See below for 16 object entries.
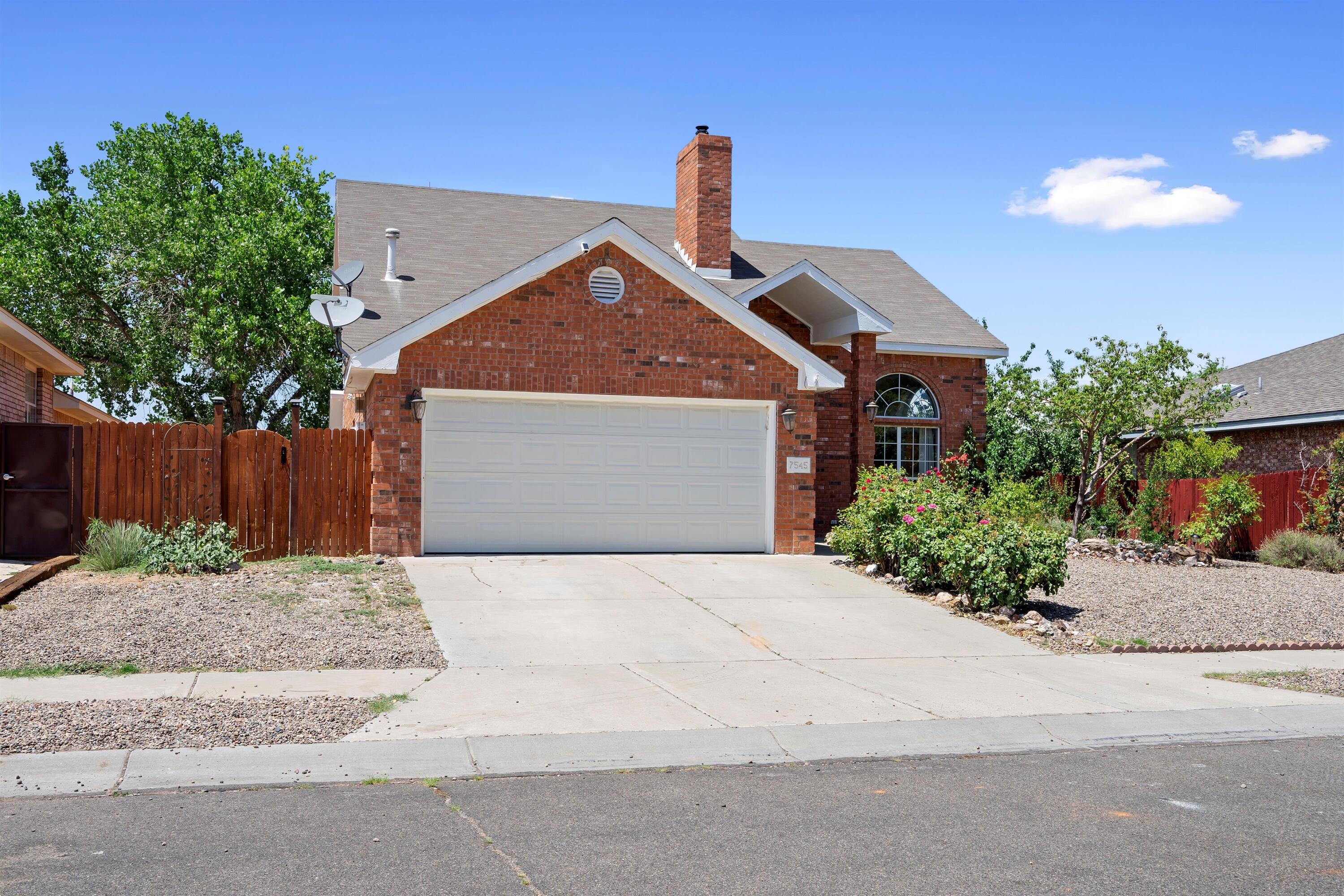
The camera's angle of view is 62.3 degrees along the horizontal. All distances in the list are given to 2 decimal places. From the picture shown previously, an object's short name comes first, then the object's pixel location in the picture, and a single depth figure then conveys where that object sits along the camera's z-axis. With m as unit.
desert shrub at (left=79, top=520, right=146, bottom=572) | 13.08
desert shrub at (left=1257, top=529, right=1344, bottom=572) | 18.38
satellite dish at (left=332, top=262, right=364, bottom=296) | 15.97
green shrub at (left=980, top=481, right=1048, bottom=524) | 14.68
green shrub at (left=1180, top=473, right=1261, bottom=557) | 19.16
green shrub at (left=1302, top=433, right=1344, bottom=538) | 19.12
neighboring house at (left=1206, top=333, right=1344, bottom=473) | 22.14
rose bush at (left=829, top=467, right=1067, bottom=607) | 12.30
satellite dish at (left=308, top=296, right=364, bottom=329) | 15.13
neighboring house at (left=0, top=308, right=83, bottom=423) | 18.34
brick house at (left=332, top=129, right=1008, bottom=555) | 14.91
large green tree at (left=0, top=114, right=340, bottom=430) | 28.88
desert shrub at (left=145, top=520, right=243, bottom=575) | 12.97
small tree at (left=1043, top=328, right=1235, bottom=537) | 19.80
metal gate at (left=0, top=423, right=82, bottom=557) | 14.23
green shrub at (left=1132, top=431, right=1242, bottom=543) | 20.31
